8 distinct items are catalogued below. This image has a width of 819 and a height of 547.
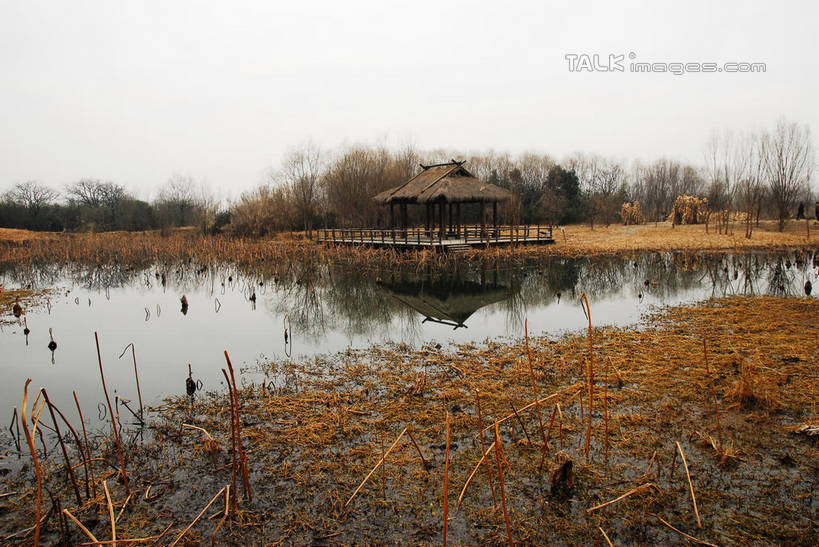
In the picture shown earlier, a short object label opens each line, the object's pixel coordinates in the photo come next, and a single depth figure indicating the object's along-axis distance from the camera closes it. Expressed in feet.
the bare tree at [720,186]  101.24
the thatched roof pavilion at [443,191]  76.74
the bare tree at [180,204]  139.44
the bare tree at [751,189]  92.09
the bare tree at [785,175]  89.92
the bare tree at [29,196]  148.79
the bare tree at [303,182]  121.49
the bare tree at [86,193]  181.27
